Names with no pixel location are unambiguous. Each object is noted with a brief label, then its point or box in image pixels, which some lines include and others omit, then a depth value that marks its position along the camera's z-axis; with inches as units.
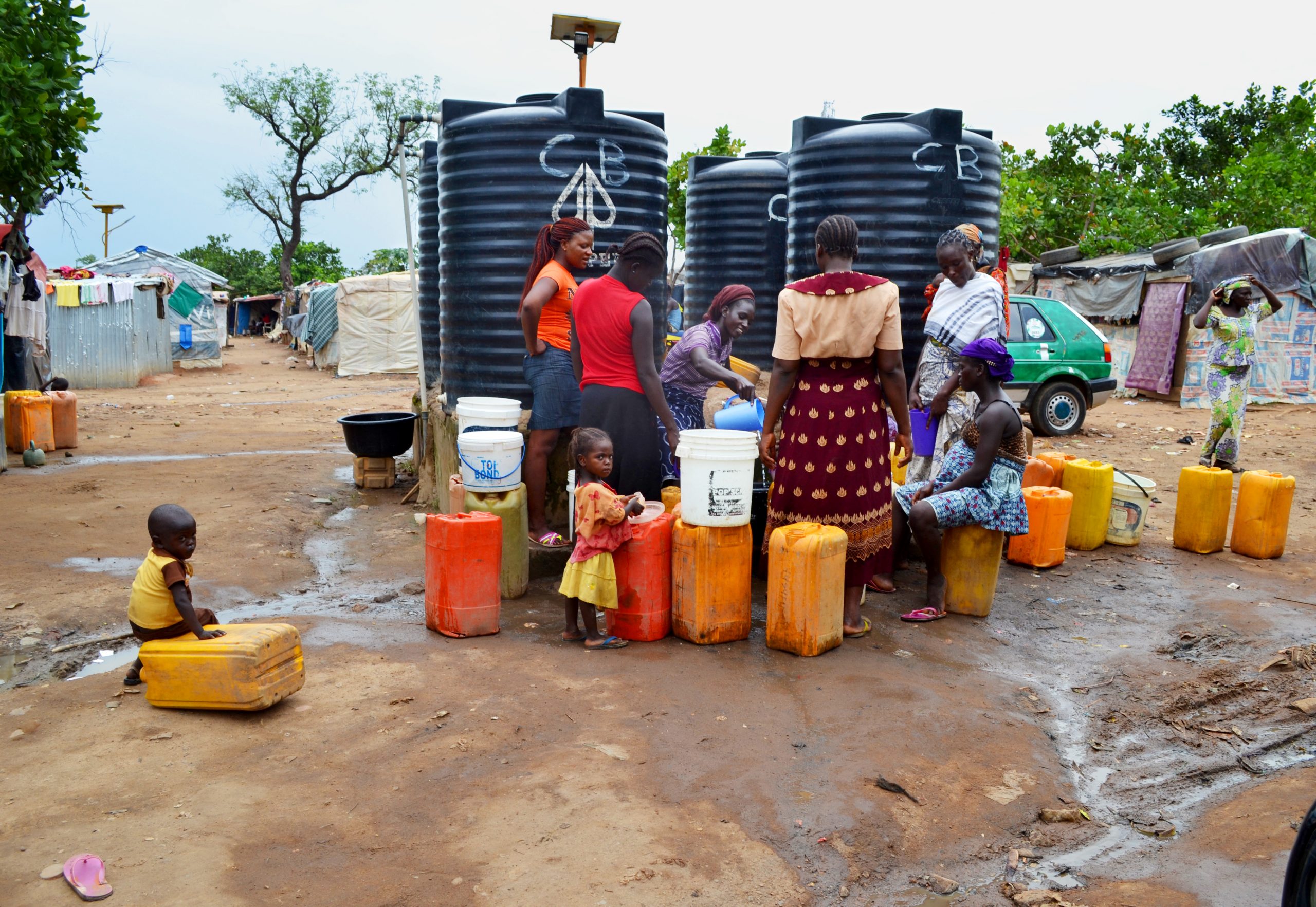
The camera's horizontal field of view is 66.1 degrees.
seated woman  203.5
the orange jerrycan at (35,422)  430.0
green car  484.7
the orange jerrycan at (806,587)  184.5
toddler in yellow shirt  160.7
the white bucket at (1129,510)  277.7
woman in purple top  233.5
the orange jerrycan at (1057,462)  279.6
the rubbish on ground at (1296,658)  188.4
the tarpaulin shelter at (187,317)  1045.8
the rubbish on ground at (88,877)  108.6
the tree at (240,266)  1871.3
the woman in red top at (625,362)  207.9
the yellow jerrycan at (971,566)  213.2
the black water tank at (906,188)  279.1
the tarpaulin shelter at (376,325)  951.6
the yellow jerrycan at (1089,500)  273.3
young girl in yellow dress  187.3
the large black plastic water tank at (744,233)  431.8
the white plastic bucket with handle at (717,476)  184.9
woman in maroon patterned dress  187.2
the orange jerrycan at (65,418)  451.8
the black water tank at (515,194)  264.5
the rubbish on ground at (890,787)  138.5
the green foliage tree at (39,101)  289.4
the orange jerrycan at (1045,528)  254.8
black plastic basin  353.4
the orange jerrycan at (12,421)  430.6
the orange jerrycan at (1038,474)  276.5
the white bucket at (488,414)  229.5
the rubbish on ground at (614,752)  145.9
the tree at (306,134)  1526.8
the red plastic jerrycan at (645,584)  192.1
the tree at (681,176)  858.8
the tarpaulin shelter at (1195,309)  605.6
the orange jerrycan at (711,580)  190.7
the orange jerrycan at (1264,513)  267.7
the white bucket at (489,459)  213.0
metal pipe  305.3
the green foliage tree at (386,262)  1665.8
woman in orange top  230.5
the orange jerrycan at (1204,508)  272.4
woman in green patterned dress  349.7
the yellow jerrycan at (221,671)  154.5
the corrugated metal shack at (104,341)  783.7
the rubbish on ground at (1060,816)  135.0
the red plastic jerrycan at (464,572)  194.2
